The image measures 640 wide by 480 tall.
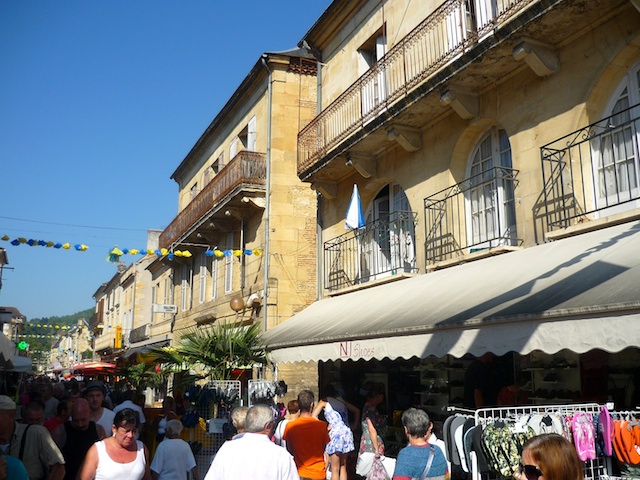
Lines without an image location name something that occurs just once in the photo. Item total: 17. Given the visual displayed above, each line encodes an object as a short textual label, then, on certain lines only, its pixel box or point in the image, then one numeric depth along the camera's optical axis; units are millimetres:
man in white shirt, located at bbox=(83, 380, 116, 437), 6320
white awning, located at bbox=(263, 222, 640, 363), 4973
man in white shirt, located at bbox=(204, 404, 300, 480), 4031
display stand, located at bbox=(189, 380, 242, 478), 9953
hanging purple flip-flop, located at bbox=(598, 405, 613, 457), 5270
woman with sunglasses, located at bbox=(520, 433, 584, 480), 2697
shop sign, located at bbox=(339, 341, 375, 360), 7700
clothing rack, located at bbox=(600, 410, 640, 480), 5177
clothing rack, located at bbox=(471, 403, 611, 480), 5464
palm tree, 12719
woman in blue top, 4621
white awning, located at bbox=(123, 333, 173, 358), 27562
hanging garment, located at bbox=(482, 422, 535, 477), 5297
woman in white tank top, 4441
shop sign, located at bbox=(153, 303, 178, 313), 25781
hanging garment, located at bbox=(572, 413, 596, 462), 5293
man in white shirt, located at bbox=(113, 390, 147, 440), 8366
